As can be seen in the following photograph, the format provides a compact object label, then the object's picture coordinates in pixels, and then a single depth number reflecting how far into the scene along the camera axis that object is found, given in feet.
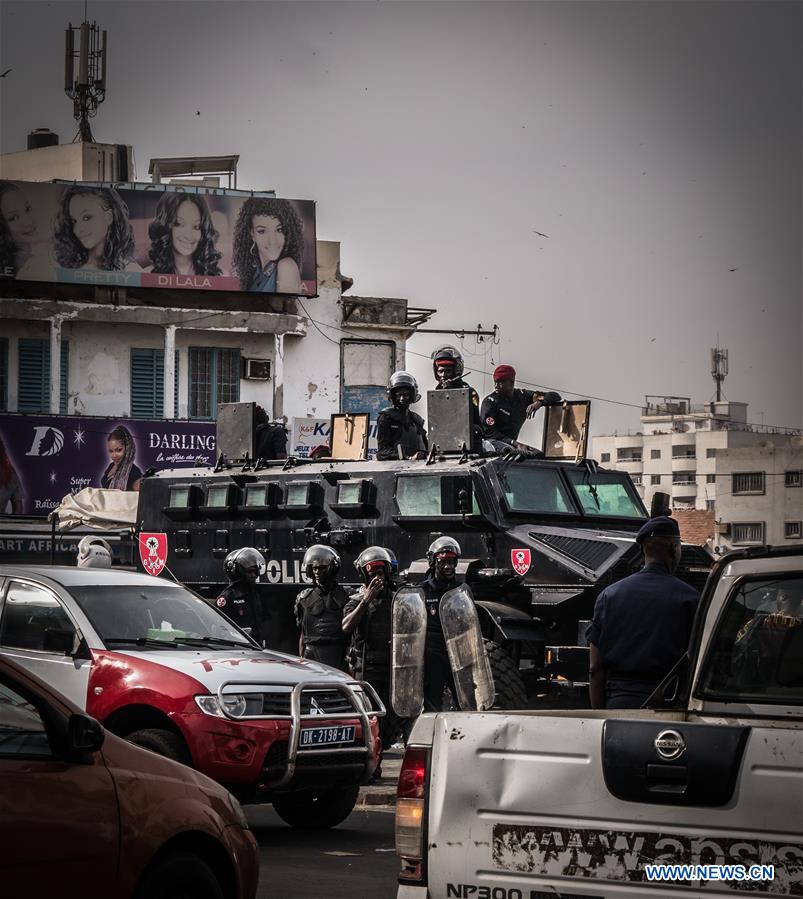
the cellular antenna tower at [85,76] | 144.66
